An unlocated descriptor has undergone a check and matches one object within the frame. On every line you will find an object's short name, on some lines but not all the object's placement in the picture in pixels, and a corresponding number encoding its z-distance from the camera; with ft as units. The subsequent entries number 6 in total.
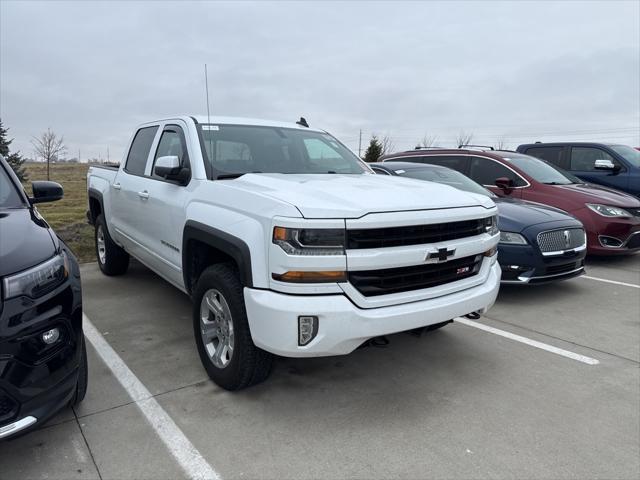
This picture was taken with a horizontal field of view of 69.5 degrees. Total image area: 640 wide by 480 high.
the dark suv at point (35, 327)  6.64
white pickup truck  8.18
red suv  22.81
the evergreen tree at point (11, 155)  67.55
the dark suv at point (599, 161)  29.66
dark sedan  16.69
